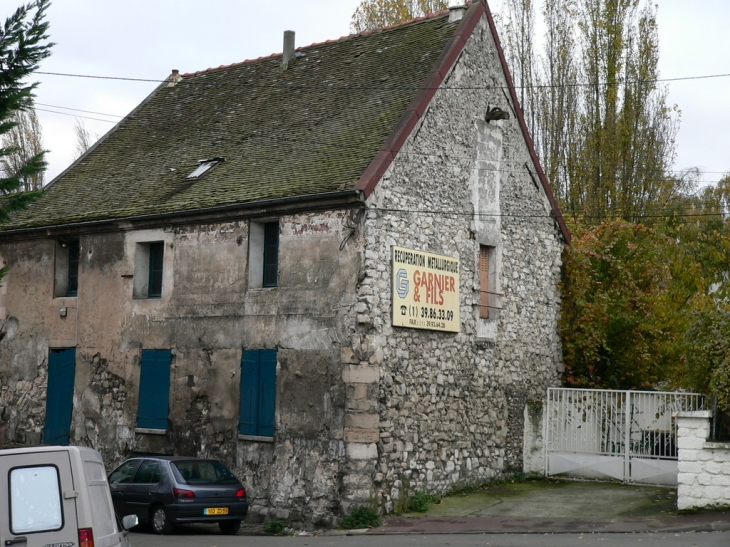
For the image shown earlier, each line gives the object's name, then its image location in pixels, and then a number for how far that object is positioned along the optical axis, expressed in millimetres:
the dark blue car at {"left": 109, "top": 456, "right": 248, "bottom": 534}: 16188
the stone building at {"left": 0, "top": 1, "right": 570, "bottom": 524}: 17375
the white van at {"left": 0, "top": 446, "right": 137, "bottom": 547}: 7812
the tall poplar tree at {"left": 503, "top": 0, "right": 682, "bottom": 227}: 31141
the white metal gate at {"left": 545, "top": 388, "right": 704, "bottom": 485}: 19250
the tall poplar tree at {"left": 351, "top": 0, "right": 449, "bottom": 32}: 34031
